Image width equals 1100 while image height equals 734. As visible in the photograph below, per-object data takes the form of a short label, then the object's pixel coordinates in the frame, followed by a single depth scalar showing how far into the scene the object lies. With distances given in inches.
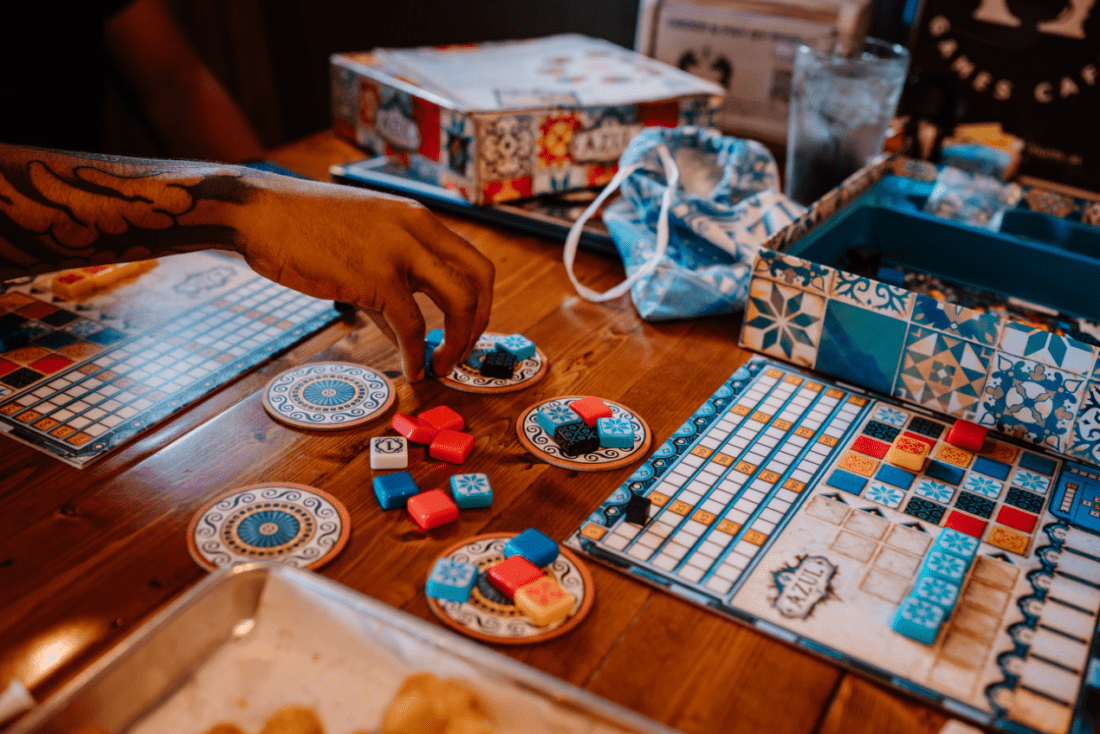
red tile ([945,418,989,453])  31.9
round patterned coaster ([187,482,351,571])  25.8
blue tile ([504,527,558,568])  25.6
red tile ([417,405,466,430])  32.1
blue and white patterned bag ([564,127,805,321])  41.5
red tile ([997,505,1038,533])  28.2
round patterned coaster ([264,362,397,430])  32.5
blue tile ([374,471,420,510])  28.0
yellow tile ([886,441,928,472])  30.7
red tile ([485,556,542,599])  24.5
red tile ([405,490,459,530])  27.3
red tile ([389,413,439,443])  31.5
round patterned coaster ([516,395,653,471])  30.9
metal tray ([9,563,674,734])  18.6
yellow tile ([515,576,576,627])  23.7
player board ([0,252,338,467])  31.4
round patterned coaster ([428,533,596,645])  23.5
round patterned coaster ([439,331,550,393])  35.2
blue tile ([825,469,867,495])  29.8
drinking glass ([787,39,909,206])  50.4
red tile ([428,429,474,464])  30.7
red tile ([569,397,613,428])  32.7
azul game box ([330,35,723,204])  49.4
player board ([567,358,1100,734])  22.9
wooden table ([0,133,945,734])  22.2
